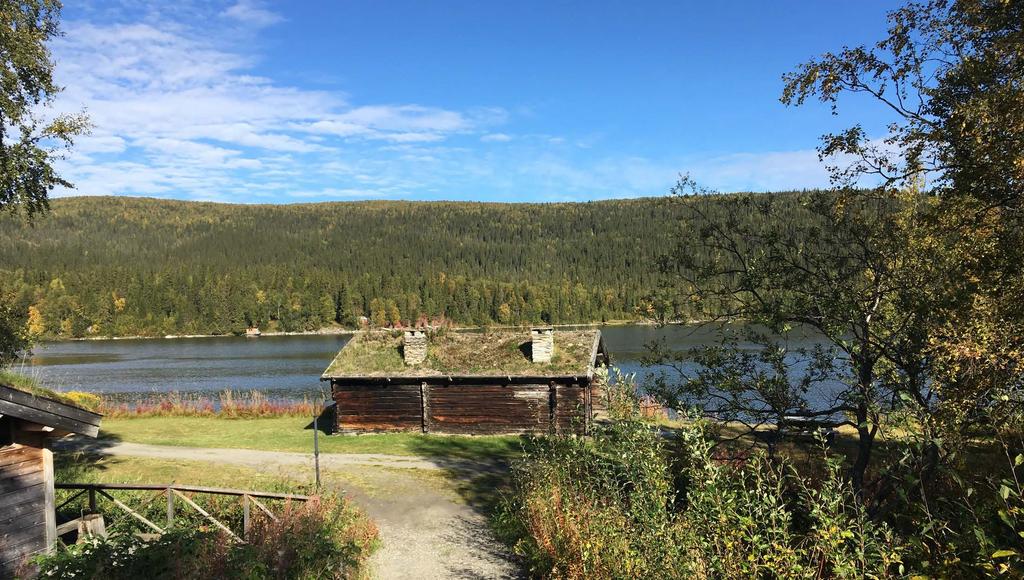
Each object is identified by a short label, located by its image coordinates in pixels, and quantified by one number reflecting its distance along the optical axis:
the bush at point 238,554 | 6.96
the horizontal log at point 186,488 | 10.33
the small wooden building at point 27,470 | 7.96
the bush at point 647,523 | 5.39
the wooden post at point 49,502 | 8.51
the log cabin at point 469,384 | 21.02
